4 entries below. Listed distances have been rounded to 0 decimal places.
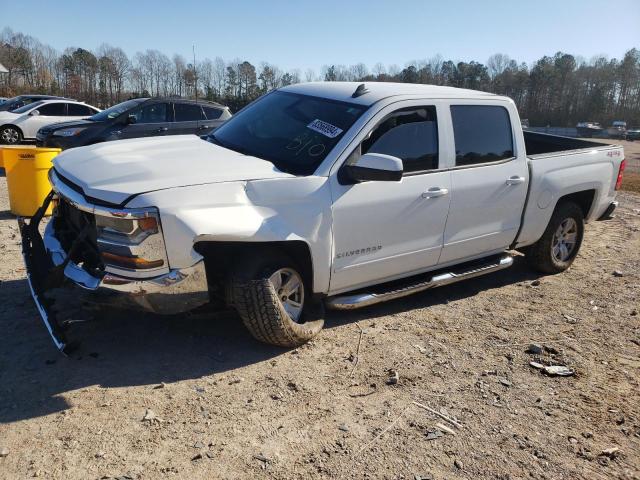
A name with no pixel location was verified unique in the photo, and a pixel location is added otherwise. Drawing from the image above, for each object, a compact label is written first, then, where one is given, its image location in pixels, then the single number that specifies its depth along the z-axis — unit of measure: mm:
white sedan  16766
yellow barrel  7348
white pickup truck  3422
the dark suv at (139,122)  11352
